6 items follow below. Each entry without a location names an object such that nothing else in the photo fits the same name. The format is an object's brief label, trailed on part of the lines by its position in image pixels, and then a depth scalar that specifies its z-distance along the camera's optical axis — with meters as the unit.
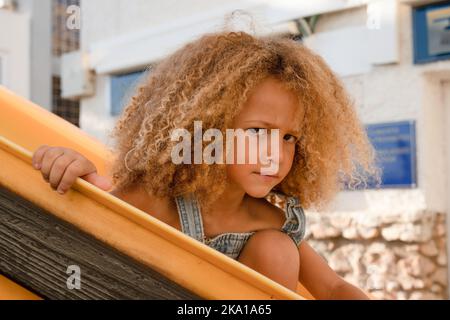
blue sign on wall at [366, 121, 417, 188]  3.43
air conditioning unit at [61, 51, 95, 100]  5.38
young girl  1.07
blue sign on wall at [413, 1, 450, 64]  3.32
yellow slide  0.63
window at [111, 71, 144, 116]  5.01
